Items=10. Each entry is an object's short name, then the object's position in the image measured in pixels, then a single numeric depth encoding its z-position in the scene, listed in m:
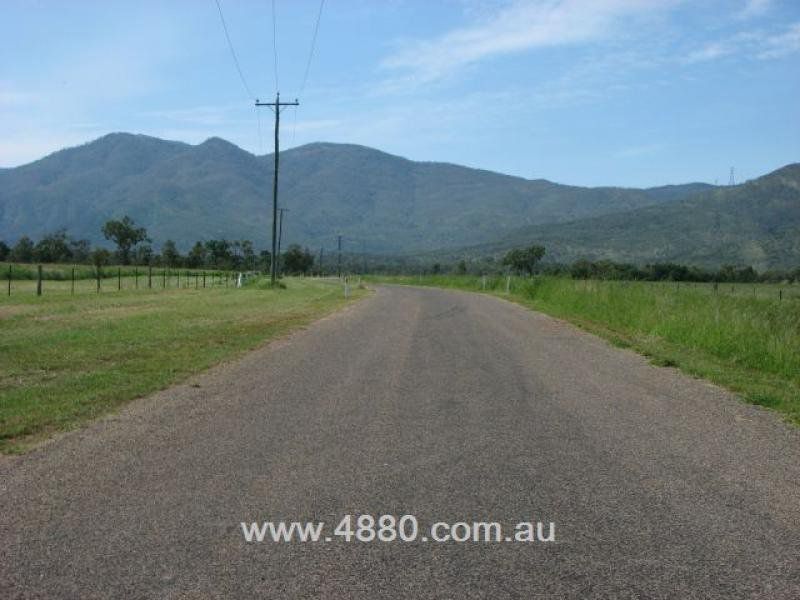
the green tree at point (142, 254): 106.88
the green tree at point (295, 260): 127.50
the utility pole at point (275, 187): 47.84
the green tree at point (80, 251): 103.75
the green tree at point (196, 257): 110.21
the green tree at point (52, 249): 97.56
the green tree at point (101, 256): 75.06
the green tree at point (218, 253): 117.44
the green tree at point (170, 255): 100.03
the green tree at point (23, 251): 96.62
